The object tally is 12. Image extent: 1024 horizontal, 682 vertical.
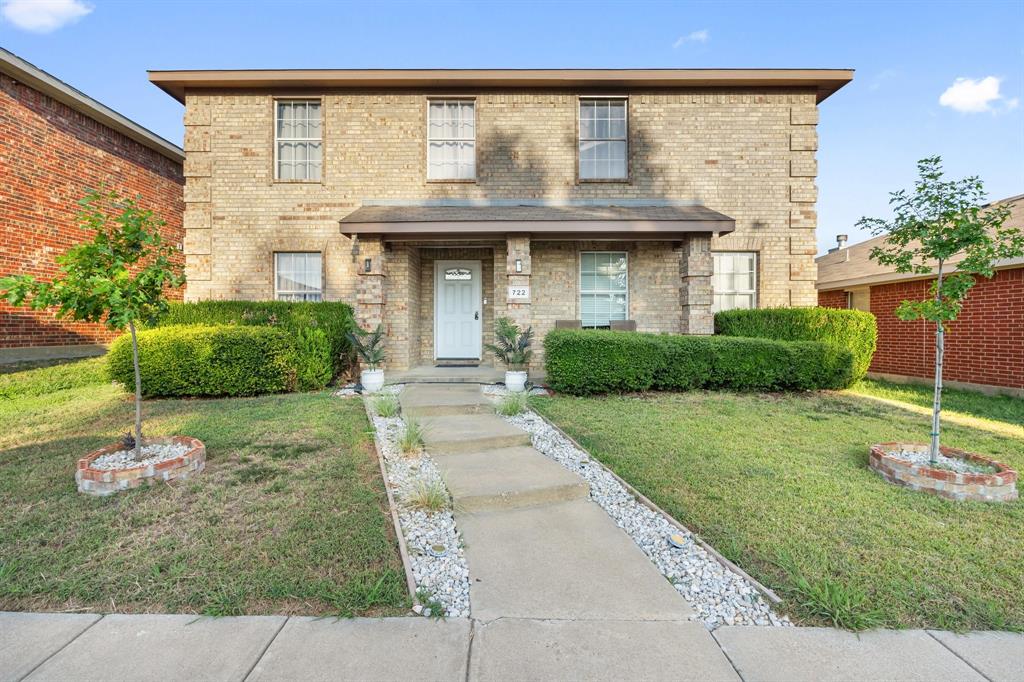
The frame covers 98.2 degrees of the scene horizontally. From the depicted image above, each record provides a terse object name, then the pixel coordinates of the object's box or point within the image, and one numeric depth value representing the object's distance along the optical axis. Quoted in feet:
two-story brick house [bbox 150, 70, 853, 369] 30.63
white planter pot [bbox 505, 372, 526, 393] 23.52
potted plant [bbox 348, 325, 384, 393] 23.48
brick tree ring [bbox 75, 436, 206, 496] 11.25
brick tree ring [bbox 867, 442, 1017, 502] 11.18
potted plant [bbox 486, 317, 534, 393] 24.97
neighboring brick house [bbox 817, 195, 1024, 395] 24.93
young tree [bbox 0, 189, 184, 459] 11.22
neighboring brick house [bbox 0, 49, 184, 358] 27.61
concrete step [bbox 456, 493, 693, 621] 7.23
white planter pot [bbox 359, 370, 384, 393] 23.43
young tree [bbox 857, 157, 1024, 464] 11.98
